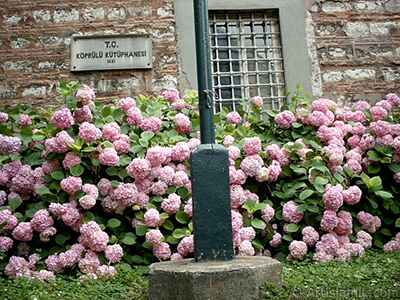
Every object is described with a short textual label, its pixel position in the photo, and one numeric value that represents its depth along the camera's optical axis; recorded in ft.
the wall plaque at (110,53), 15.44
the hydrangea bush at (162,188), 9.43
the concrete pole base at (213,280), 5.95
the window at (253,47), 16.05
